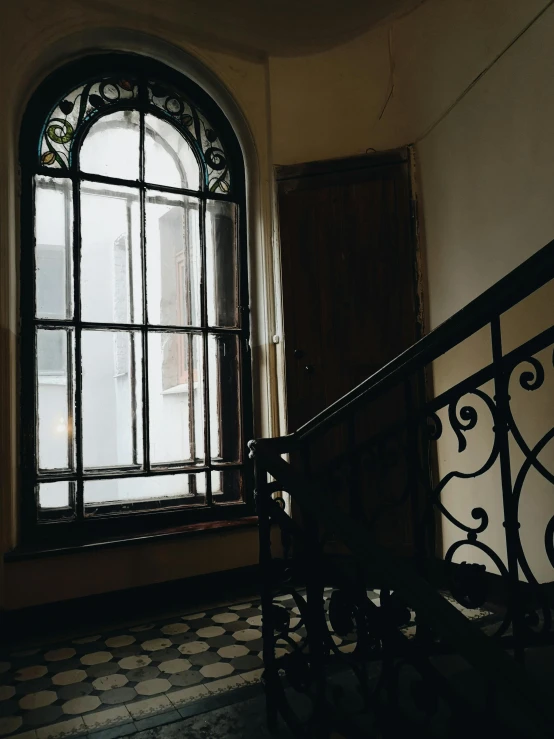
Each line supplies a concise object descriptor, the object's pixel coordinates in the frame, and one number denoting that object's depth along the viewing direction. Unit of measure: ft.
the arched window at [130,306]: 10.62
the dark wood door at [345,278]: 11.43
